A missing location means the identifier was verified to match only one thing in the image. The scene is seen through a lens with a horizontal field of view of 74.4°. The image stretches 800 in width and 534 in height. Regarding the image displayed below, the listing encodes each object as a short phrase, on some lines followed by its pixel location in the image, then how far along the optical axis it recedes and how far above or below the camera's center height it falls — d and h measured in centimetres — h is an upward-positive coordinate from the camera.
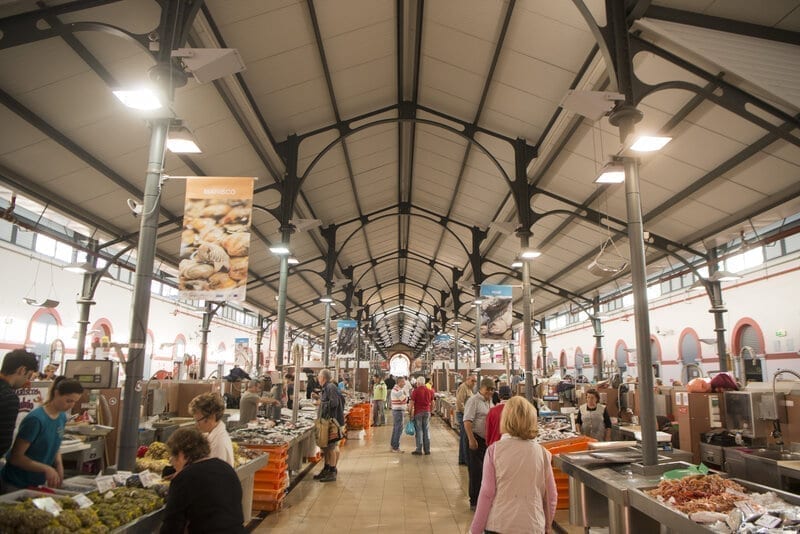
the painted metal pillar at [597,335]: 1873 +123
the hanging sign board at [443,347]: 2671 +120
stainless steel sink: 560 -90
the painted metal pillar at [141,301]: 436 +55
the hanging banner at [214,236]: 536 +131
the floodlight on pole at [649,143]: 505 +217
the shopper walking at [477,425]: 636 -68
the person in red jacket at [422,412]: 1070 -92
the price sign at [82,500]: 310 -79
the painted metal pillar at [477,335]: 1437 +91
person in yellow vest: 1705 -117
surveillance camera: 525 +165
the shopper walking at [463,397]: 909 -52
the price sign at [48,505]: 285 -75
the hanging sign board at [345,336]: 1878 +115
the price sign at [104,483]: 357 -80
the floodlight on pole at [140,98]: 438 +222
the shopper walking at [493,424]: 541 -56
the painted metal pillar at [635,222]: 490 +145
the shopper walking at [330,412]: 819 -68
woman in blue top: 344 -51
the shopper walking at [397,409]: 1146 -88
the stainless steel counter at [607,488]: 422 -101
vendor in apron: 800 -75
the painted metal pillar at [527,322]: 973 +88
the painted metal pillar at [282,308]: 1003 +116
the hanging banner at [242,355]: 2159 +49
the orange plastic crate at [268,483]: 640 -139
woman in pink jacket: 318 -70
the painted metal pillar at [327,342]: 1410 +69
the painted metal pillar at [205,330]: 1791 +122
